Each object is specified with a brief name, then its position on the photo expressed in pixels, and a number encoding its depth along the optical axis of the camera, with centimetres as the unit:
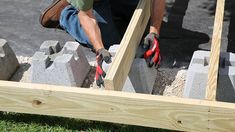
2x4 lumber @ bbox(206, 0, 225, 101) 311
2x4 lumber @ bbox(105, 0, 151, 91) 328
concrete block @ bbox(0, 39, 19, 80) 434
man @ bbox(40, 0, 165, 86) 390
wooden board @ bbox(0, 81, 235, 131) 303
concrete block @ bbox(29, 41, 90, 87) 410
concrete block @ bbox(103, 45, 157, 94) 394
